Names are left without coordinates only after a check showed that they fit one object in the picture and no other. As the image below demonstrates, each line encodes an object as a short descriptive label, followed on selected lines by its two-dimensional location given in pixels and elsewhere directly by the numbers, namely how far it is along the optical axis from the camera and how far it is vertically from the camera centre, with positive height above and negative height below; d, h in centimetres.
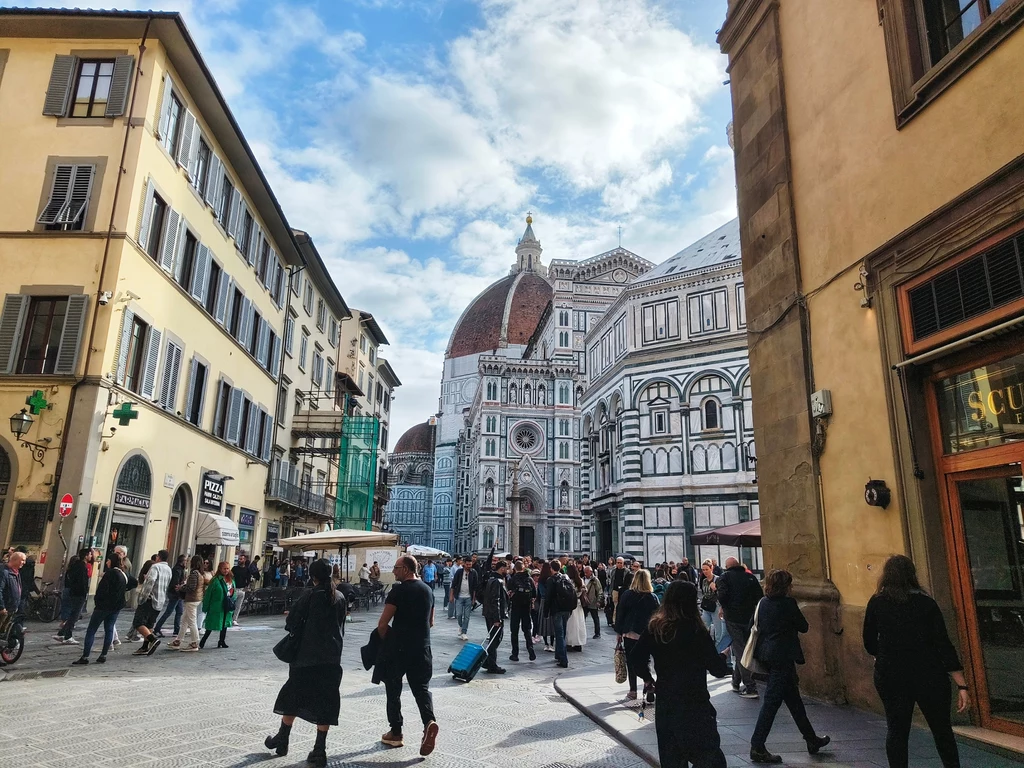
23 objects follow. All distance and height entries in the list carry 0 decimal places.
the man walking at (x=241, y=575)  1692 -38
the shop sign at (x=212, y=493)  2081 +190
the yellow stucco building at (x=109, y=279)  1495 +633
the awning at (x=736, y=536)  1543 +67
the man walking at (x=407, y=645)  612 -70
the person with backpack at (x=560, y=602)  1207 -63
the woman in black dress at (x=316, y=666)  562 -84
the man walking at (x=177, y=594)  1242 -63
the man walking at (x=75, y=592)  1173 -57
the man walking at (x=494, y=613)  1104 -82
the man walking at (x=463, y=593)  1596 -70
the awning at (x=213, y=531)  2038 +77
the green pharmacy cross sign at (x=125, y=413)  1552 +303
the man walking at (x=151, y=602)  1123 -71
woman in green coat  1243 -78
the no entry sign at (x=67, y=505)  1427 +99
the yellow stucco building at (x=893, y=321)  623 +252
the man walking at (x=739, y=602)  852 -41
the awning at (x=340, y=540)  1983 +56
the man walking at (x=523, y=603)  1323 -73
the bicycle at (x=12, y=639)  934 -108
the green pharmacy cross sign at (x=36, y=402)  1473 +307
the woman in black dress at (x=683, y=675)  437 -68
